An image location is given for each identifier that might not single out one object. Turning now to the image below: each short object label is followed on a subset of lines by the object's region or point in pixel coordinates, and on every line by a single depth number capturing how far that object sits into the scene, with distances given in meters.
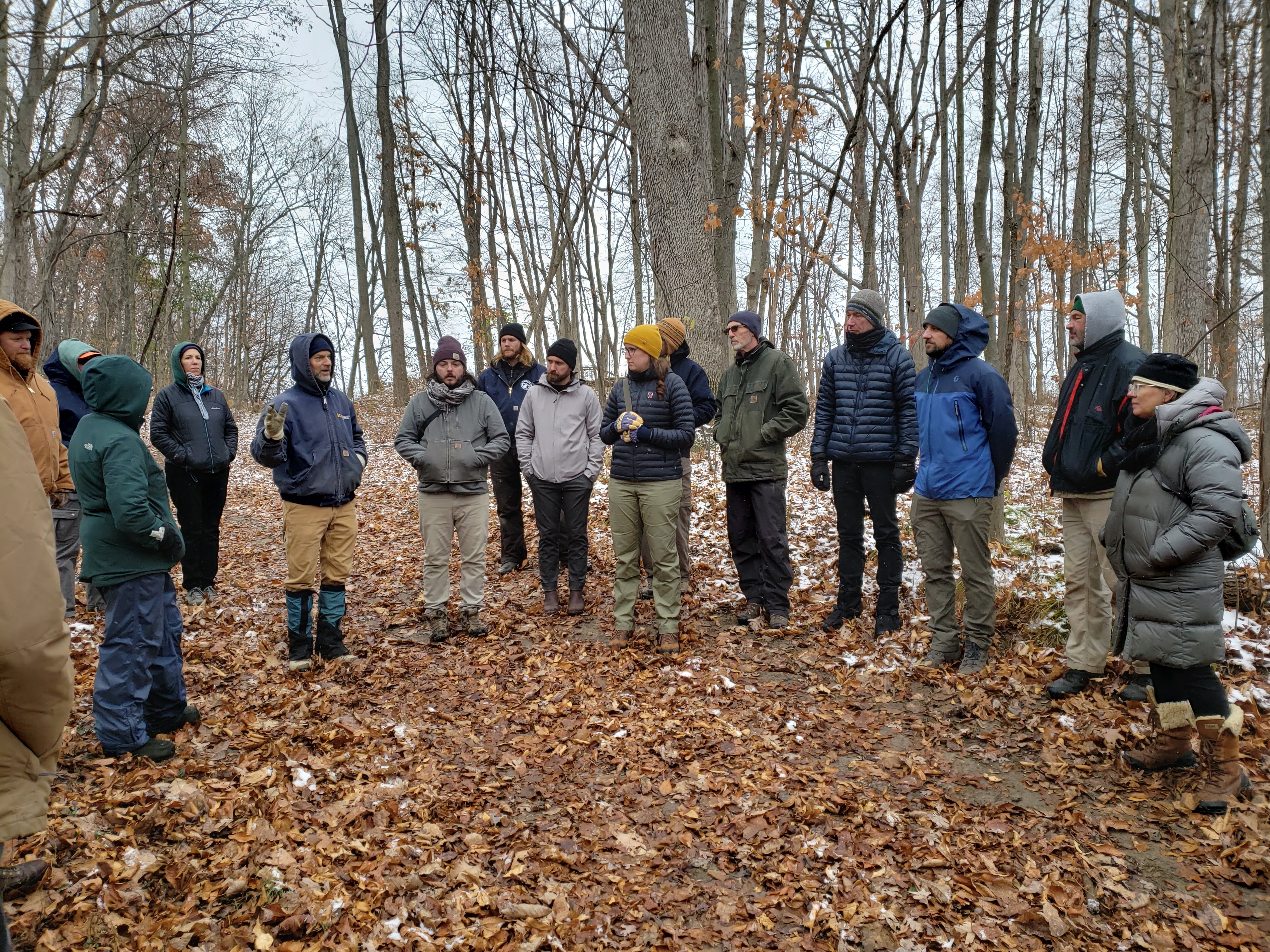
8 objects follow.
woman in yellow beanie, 5.43
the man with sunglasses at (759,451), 5.67
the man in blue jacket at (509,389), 7.13
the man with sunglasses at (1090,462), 4.27
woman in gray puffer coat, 3.25
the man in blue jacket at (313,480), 4.98
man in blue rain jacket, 4.80
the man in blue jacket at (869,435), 5.40
